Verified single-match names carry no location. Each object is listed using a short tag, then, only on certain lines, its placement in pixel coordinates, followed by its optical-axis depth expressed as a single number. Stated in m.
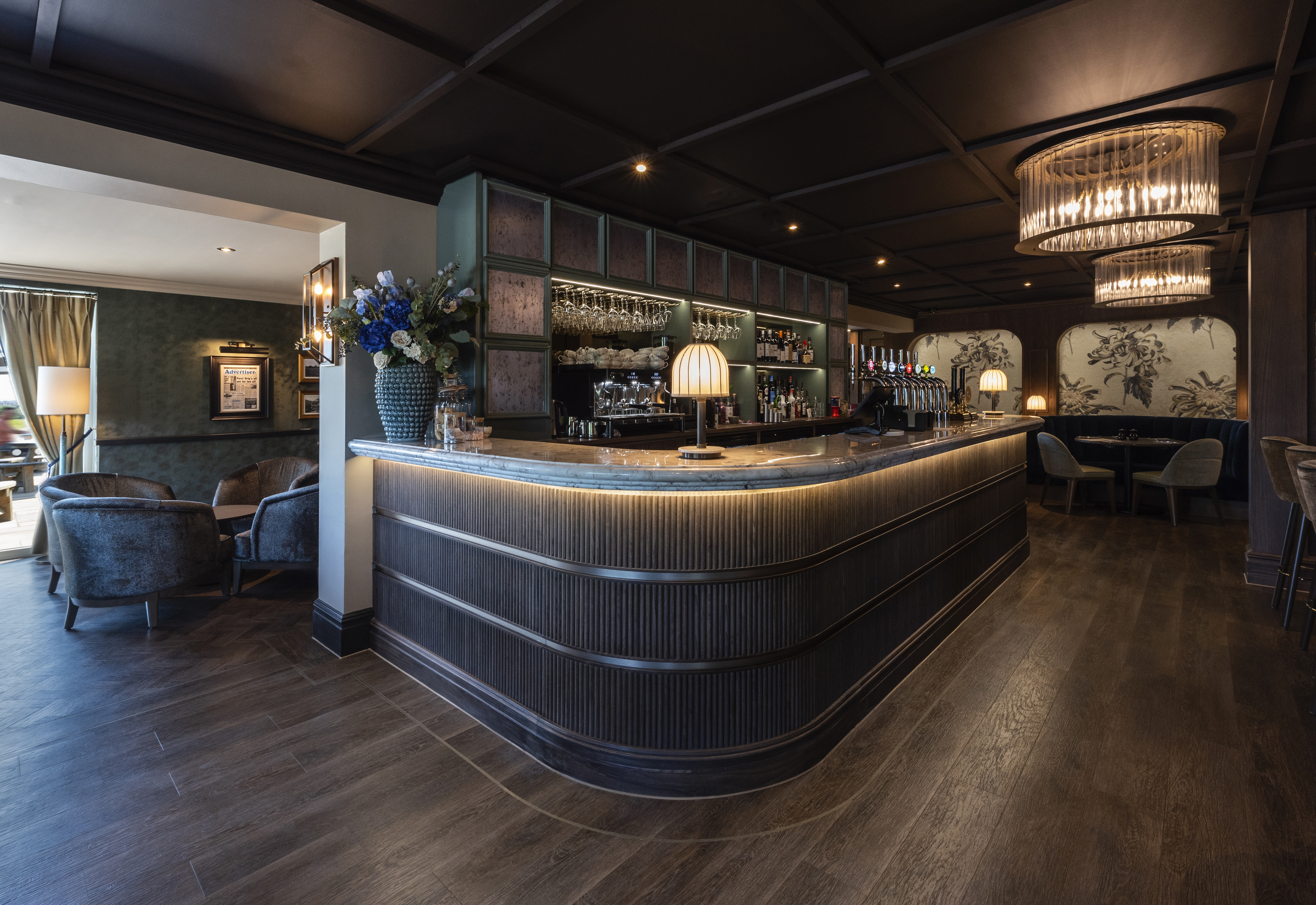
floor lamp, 5.59
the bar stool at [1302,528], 3.33
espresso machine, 4.38
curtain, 6.01
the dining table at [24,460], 6.19
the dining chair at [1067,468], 7.39
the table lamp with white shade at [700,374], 2.31
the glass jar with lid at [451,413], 3.02
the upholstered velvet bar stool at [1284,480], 3.89
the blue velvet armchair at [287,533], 4.50
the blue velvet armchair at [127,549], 3.84
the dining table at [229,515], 5.01
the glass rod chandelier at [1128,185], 2.91
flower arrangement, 3.15
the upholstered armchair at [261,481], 5.67
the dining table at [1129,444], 7.50
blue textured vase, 3.23
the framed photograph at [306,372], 8.01
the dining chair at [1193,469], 6.80
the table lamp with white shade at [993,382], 5.55
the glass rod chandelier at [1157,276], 4.52
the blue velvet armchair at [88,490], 4.23
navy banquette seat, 7.43
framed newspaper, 7.32
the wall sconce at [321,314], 3.46
